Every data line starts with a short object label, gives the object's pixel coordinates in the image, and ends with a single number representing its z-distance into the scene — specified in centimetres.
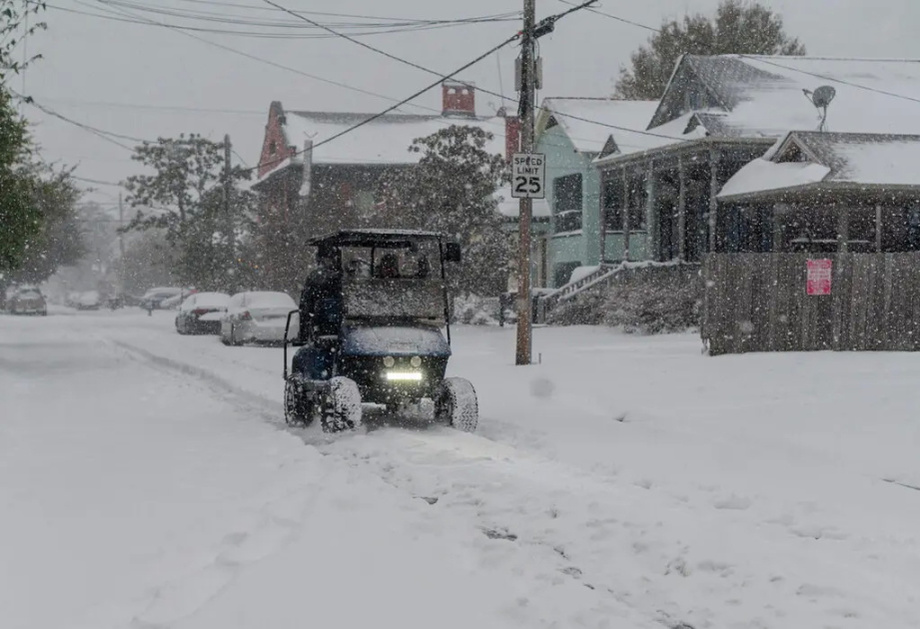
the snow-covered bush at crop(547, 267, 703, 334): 2684
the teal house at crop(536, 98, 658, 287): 3841
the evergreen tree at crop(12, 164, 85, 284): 6110
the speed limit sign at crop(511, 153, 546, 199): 1939
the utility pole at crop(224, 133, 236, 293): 4547
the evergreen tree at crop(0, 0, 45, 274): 2247
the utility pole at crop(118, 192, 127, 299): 10803
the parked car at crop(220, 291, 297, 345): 2852
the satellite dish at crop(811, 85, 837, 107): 3181
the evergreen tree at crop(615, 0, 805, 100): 6150
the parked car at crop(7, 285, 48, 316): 6197
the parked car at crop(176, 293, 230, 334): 3575
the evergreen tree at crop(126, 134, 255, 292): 4688
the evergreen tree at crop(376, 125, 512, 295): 3403
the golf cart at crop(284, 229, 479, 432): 1188
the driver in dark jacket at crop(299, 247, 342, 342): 1222
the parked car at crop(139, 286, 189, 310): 7350
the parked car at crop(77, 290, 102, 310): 7688
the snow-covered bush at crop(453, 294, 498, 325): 3553
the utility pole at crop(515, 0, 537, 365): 1975
